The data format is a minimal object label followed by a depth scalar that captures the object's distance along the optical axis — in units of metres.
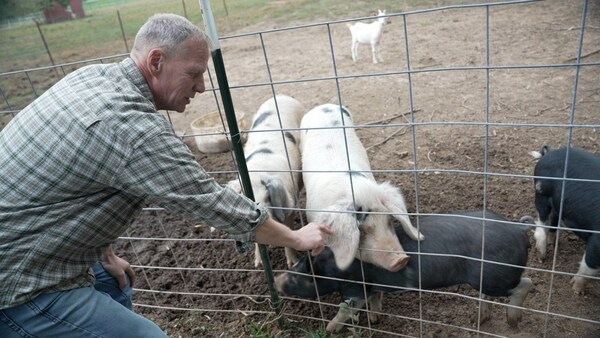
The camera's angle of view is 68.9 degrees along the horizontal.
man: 1.77
